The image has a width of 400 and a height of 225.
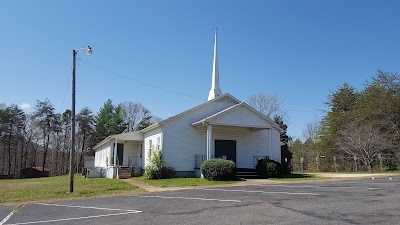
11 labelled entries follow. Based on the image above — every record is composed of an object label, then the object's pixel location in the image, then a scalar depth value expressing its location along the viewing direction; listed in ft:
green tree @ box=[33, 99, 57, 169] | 180.96
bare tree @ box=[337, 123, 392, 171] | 99.28
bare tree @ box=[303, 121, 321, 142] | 163.60
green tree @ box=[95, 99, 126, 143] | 181.52
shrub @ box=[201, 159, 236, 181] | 63.46
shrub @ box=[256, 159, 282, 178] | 69.92
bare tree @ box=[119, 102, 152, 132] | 198.39
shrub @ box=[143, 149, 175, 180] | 69.87
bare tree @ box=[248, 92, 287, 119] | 147.54
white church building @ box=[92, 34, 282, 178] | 73.72
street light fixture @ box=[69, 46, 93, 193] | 49.73
